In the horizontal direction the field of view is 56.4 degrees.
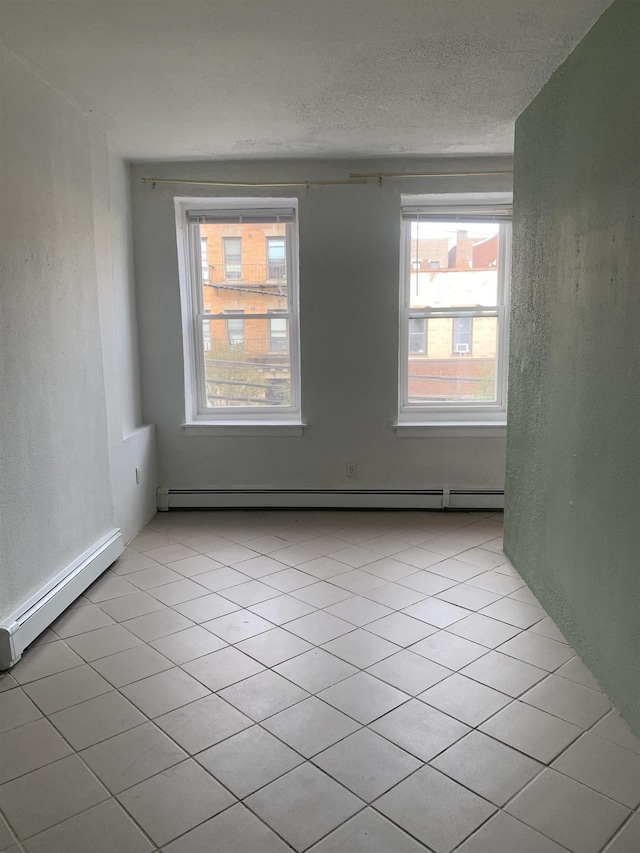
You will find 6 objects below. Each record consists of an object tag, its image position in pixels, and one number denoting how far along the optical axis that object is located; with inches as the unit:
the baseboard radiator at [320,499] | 173.5
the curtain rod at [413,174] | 161.2
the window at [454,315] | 171.8
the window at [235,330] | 176.7
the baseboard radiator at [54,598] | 92.5
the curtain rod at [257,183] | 162.1
